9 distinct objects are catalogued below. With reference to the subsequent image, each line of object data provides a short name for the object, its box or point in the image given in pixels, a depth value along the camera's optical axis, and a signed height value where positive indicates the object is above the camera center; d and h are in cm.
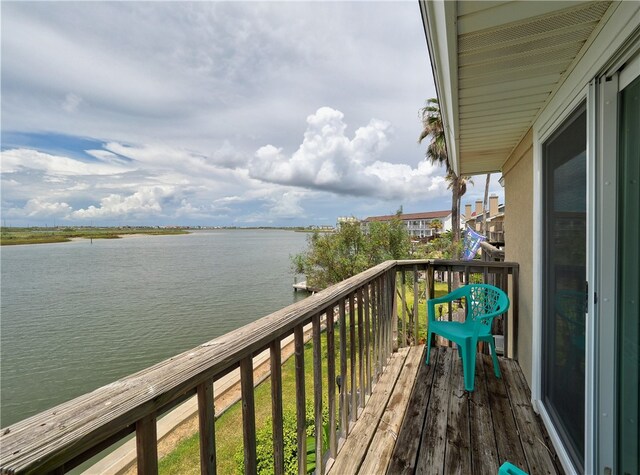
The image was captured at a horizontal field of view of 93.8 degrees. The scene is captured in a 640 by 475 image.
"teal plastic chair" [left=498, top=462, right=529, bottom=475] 77 -64
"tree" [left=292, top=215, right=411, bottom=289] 1127 -80
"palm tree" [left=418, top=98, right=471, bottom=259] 1374 +390
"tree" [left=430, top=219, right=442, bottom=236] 3819 +16
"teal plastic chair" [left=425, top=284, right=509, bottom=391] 237 -86
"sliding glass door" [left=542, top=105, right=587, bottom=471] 151 -32
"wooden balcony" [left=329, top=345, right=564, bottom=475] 164 -129
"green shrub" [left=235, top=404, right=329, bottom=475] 316 -269
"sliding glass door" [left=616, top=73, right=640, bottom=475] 109 -23
